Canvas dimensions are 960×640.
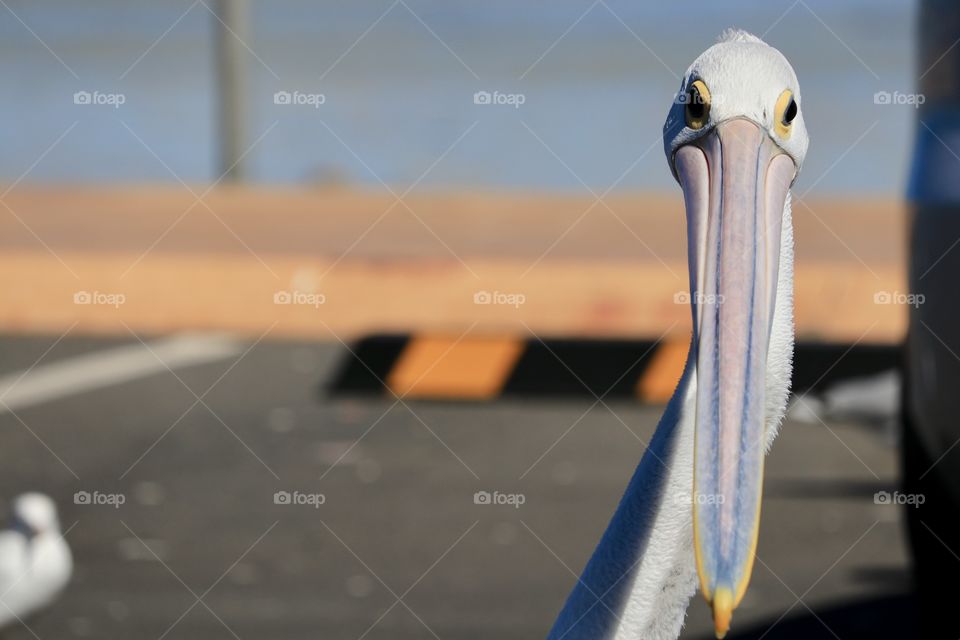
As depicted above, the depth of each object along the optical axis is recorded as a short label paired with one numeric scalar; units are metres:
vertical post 14.80
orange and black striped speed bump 7.64
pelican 3.92
